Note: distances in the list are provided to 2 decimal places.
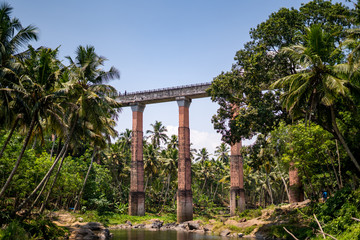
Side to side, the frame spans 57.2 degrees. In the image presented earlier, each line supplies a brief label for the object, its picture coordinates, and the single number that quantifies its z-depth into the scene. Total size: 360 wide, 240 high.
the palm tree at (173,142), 54.88
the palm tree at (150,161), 47.66
